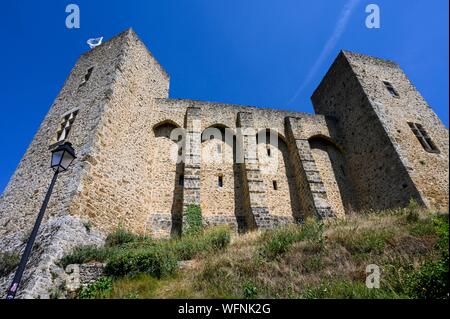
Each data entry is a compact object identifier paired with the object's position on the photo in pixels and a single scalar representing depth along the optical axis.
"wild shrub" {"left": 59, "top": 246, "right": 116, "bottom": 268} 7.05
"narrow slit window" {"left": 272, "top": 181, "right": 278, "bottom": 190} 14.42
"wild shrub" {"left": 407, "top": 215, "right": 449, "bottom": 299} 4.62
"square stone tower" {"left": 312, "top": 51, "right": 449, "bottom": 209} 12.34
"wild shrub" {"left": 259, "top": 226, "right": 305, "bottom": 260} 7.41
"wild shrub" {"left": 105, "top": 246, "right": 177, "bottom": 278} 7.01
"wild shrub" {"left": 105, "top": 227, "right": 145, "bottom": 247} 8.73
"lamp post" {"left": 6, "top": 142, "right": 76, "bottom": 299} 6.23
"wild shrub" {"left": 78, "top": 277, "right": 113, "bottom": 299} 6.32
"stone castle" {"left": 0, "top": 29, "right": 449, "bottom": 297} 9.53
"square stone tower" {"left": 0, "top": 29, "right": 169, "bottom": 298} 7.90
